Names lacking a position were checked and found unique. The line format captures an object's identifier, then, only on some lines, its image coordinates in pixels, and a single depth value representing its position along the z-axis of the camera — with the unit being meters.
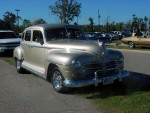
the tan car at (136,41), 14.65
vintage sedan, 4.64
